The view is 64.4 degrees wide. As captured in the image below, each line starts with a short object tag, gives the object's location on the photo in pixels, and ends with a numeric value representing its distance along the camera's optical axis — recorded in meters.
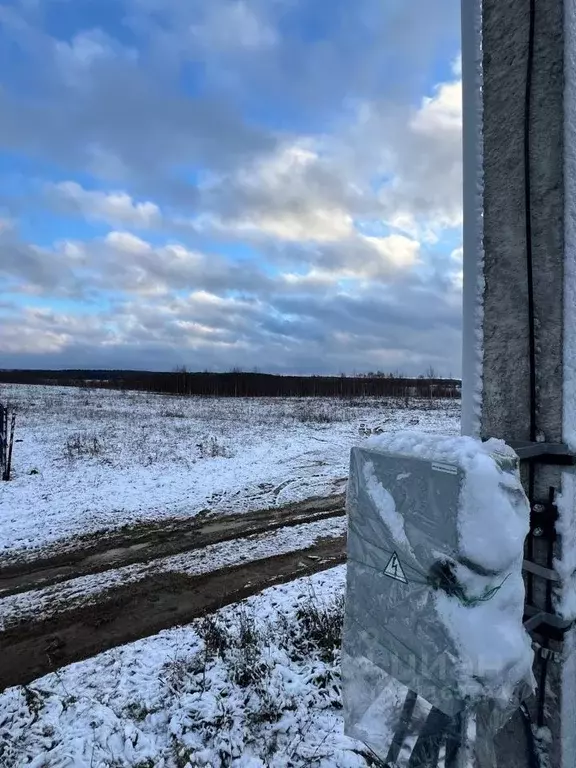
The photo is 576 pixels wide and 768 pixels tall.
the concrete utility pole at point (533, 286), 1.58
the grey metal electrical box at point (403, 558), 1.31
